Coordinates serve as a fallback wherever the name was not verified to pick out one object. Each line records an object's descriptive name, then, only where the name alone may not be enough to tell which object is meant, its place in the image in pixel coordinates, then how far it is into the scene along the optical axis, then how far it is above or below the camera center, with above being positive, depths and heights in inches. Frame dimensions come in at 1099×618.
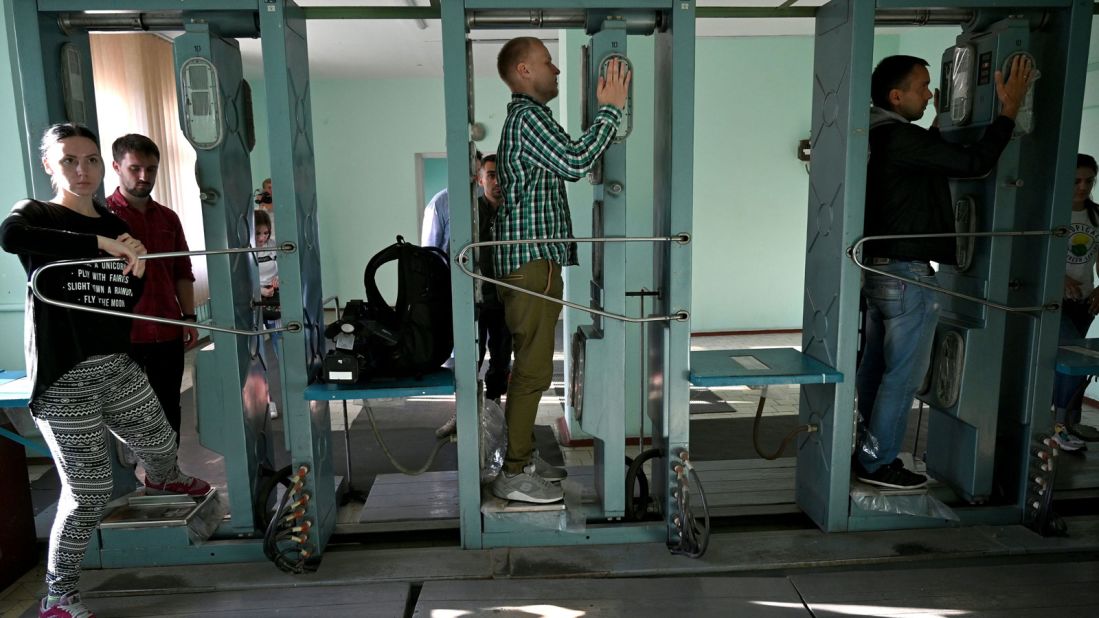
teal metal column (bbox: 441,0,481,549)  111.9 -7.1
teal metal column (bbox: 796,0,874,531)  118.9 -8.4
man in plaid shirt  113.4 -3.1
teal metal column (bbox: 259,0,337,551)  111.0 -6.3
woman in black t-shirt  96.0 -18.7
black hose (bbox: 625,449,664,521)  126.1 -50.3
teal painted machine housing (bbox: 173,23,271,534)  115.6 -15.3
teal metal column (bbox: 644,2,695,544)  114.8 -5.3
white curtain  266.1 +32.4
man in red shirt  128.5 -11.7
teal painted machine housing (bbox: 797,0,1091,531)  121.0 -14.5
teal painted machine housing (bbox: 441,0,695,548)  113.8 -15.0
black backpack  120.3 -19.4
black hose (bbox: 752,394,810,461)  131.8 -42.8
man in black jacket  120.2 -5.7
